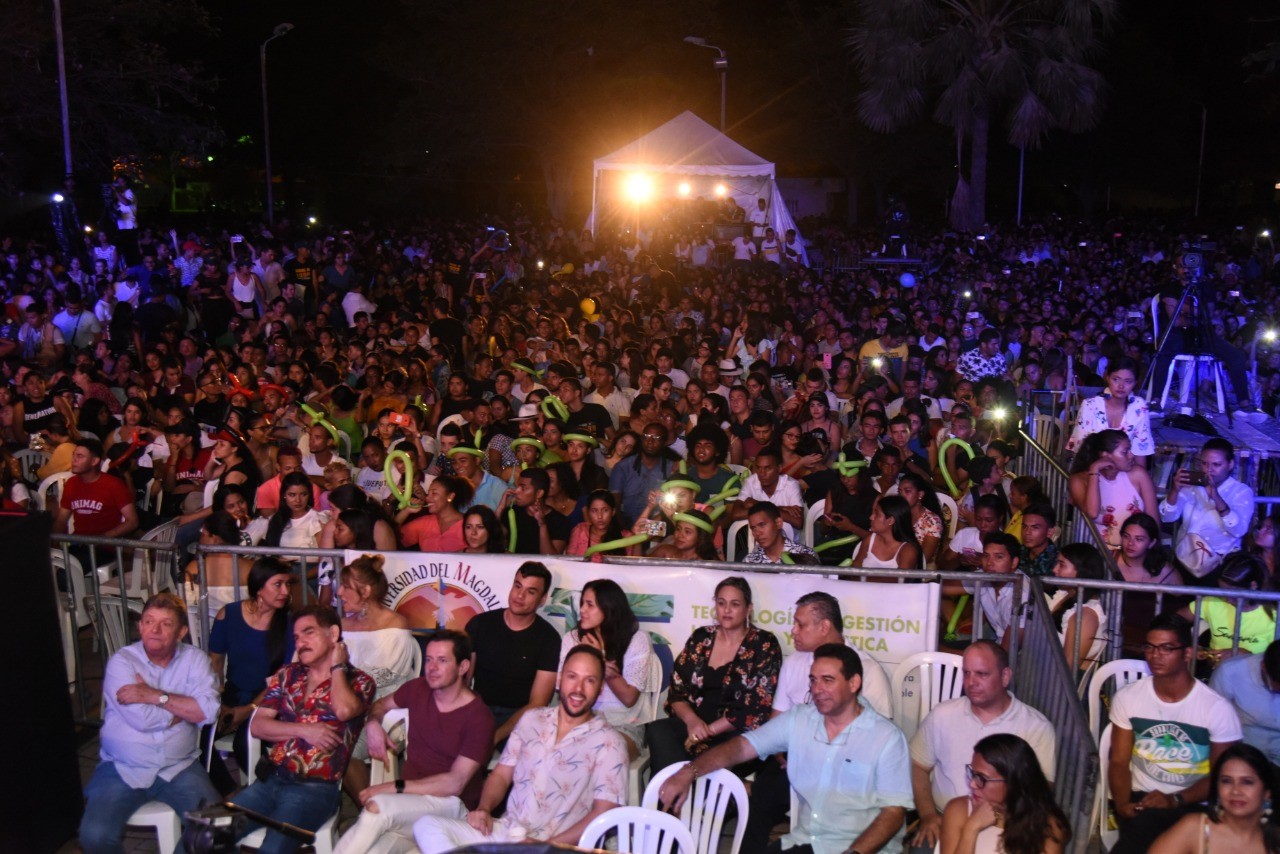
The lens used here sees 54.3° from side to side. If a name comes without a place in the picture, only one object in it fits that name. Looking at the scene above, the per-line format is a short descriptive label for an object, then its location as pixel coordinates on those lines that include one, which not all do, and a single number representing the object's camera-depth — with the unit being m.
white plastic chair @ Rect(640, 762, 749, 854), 5.07
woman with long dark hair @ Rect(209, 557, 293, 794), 6.07
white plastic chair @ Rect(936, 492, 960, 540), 8.25
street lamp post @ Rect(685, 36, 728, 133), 32.91
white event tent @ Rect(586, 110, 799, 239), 25.39
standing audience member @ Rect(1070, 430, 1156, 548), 7.62
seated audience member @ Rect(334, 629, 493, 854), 5.11
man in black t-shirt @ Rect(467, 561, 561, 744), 5.92
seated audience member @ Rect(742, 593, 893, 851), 5.49
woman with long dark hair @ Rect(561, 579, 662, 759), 5.81
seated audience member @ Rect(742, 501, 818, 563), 6.79
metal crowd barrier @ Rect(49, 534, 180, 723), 6.52
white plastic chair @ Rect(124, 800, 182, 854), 5.34
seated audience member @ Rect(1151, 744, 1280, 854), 4.34
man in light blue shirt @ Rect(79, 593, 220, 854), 5.39
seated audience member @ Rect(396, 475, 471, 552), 7.56
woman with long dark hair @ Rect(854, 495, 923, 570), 6.99
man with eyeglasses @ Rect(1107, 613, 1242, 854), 5.00
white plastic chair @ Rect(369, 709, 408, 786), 5.64
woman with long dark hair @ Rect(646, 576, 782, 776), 5.60
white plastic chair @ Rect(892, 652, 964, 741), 5.82
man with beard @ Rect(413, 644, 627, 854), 4.98
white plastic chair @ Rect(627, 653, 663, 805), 5.67
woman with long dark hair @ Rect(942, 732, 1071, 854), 4.35
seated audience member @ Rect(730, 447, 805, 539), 8.11
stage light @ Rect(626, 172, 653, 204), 26.53
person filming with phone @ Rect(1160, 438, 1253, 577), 7.49
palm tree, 27.27
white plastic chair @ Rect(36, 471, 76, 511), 8.62
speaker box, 3.48
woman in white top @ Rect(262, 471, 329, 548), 7.61
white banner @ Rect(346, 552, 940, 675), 5.98
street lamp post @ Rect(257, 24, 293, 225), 31.75
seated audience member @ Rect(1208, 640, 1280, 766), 5.21
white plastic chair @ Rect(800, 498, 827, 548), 8.41
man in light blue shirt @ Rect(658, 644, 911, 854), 4.94
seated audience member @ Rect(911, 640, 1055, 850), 4.95
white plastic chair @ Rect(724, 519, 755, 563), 7.87
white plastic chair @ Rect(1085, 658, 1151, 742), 5.65
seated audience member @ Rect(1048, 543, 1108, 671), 5.90
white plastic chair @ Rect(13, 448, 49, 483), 9.81
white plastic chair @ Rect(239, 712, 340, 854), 5.20
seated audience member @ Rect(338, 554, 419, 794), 6.07
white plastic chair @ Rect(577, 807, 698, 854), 4.69
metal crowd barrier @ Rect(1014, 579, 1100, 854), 4.22
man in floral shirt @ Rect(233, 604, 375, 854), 5.32
